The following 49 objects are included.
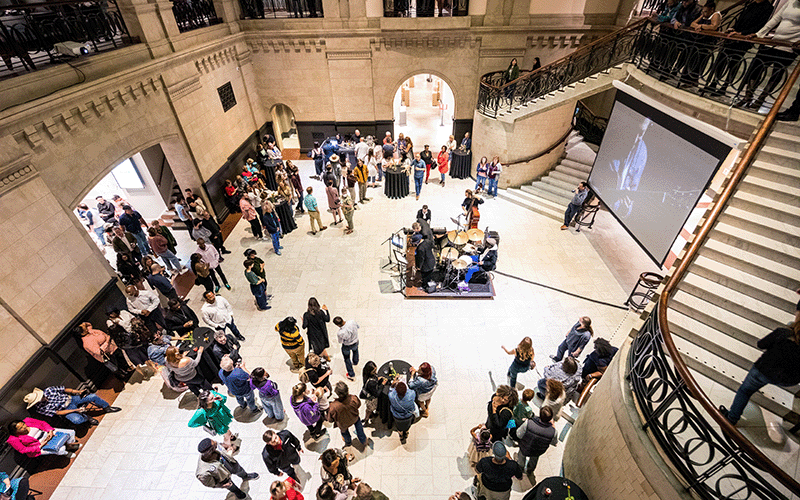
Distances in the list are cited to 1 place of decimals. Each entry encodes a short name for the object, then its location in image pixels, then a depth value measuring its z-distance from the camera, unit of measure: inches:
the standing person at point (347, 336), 241.0
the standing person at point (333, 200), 406.9
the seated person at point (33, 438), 201.9
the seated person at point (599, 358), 220.2
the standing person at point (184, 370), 217.6
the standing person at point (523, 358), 221.8
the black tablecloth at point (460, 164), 531.5
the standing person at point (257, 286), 293.9
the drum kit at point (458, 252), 310.7
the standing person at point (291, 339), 242.8
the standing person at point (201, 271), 288.7
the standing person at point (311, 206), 389.7
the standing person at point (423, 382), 203.9
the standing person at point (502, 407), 194.2
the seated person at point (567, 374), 213.8
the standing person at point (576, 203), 394.3
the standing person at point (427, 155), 500.2
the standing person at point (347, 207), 398.3
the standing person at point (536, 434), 178.4
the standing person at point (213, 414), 200.2
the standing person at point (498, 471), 170.1
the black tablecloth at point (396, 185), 475.5
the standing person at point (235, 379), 209.3
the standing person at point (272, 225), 371.6
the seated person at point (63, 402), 222.2
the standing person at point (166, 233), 344.5
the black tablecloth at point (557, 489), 160.4
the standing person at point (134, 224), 360.5
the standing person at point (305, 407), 194.4
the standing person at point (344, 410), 192.9
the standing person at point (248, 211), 385.7
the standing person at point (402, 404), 196.2
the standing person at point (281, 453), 176.6
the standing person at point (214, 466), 167.8
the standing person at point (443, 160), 503.8
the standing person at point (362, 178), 460.1
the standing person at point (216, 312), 252.1
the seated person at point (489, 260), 319.3
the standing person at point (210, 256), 305.4
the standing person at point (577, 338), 229.1
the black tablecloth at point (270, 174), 514.3
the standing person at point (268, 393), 205.9
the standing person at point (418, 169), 472.4
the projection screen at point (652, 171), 263.9
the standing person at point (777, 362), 134.2
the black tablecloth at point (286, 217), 408.5
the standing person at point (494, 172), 468.1
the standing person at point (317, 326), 241.5
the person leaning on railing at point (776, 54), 212.5
